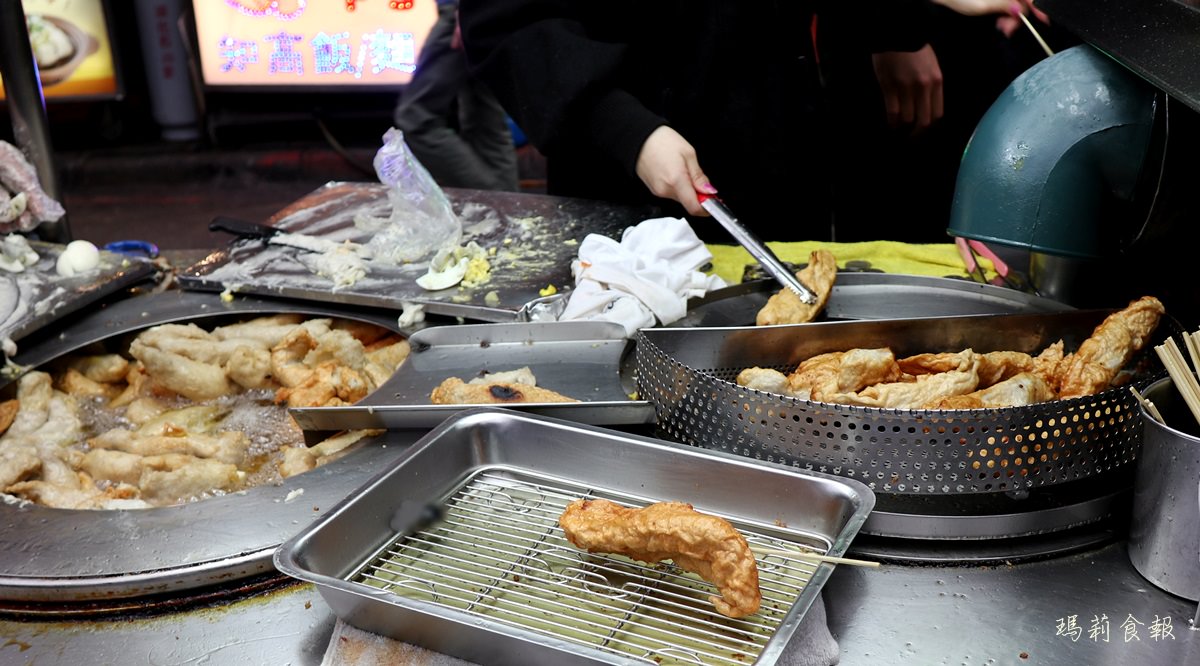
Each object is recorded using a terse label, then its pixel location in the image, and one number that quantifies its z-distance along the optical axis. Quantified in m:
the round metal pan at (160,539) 1.70
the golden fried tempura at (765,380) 2.02
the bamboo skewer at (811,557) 1.50
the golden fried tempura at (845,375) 1.97
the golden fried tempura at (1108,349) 1.95
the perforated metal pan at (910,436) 1.69
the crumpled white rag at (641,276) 2.54
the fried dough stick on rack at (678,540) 1.49
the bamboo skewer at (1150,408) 1.63
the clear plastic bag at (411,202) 3.20
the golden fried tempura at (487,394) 2.12
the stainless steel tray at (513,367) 2.11
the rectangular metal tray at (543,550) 1.48
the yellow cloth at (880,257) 2.97
